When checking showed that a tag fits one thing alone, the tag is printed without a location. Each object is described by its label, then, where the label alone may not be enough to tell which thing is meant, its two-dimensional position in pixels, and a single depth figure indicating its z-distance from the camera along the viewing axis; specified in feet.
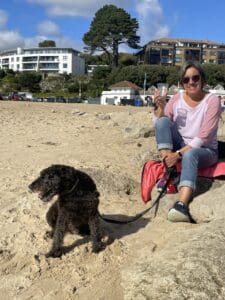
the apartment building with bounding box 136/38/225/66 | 303.73
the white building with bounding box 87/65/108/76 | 317.13
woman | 12.56
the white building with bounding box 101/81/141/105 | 158.12
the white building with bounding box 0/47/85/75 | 325.49
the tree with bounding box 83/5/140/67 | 264.18
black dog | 9.77
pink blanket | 14.11
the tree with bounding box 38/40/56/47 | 374.09
